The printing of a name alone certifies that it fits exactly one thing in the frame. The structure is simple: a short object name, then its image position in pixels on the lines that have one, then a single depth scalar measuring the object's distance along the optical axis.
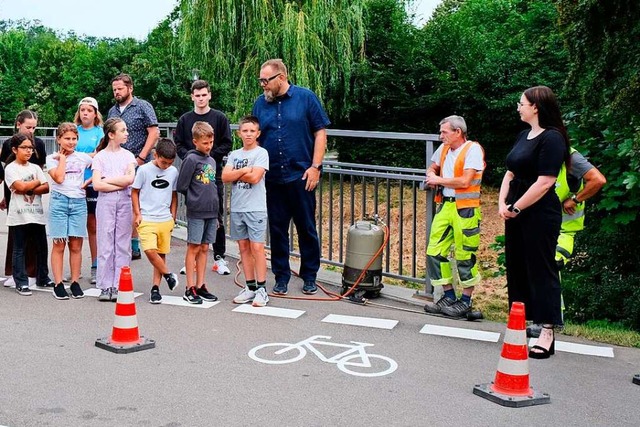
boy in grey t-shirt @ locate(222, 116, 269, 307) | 8.13
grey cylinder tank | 8.42
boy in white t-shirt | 8.05
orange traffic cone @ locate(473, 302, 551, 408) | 5.51
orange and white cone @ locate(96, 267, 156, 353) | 6.54
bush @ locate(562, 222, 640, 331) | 8.92
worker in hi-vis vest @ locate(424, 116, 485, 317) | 7.63
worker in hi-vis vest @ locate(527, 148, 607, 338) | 6.93
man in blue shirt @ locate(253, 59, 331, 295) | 8.46
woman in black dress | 6.55
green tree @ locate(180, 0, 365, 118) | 23.48
